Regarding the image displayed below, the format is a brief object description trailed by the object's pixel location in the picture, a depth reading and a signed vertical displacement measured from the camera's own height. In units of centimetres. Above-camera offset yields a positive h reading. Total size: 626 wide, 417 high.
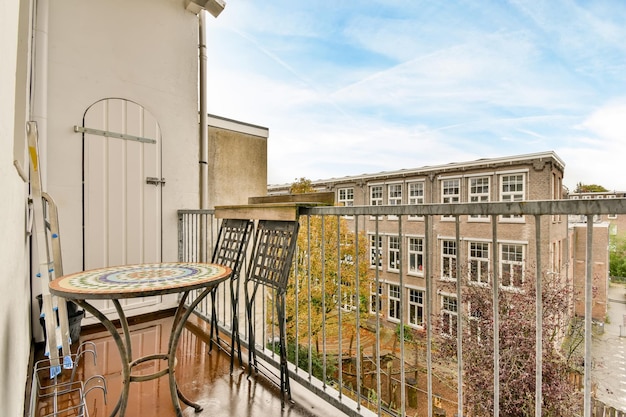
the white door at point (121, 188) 296 +20
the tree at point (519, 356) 622 -305
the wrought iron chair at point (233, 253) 215 -33
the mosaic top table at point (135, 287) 137 -36
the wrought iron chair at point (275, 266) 172 -35
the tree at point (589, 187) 1933 +126
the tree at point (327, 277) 1138 -258
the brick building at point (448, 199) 1130 +40
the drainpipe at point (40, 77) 259 +108
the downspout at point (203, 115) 403 +120
